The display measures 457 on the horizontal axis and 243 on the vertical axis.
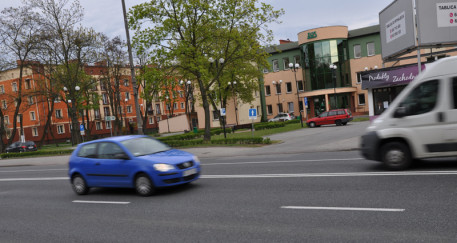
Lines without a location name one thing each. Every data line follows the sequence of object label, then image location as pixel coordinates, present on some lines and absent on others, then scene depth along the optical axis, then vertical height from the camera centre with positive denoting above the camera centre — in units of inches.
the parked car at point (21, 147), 1707.7 -59.4
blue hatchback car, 337.4 -40.1
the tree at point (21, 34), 1373.0 +396.7
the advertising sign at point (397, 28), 585.3 +128.3
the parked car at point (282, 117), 2016.5 -34.7
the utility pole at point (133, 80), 789.2 +97.3
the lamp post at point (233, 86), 1848.7 +152.2
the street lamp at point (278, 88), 2290.0 +147.3
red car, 1300.4 -42.4
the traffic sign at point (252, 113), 866.5 +1.7
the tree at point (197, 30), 970.1 +245.4
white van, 321.7 -22.0
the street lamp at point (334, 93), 1888.5 +71.2
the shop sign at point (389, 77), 676.7 +47.2
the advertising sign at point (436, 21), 561.9 +119.9
